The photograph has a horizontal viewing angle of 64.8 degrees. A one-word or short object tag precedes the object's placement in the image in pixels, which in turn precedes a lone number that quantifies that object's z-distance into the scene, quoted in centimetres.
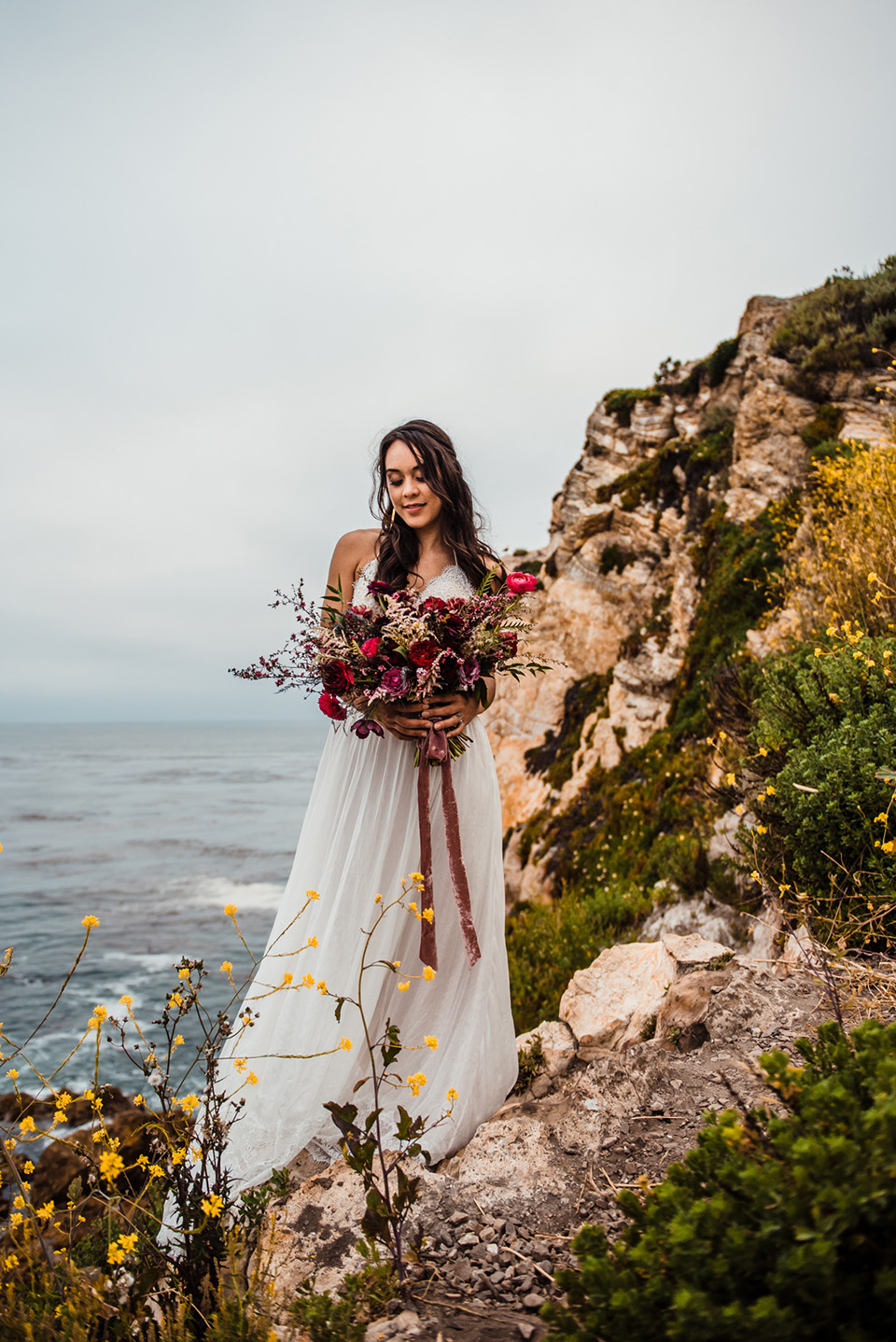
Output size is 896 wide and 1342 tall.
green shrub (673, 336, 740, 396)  1352
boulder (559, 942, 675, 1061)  378
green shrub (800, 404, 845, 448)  968
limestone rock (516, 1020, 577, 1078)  370
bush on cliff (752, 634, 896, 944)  351
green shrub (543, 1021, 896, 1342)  113
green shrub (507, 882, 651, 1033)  661
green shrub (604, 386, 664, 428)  1459
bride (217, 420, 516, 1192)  338
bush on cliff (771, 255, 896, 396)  978
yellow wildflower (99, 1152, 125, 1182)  175
